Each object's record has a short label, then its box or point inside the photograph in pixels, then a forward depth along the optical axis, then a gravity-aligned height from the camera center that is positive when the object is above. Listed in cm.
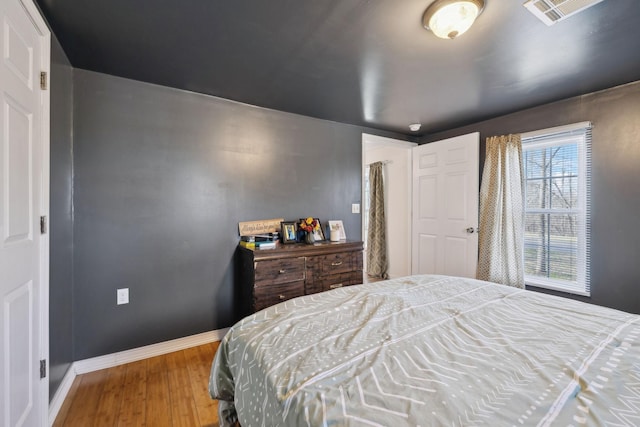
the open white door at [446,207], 314 +7
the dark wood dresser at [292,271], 235 -53
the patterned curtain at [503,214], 285 -2
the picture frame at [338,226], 316 -16
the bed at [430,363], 68 -47
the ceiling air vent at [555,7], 137 +103
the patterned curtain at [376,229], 457 -28
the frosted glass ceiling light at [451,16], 137 +100
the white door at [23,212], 110 +0
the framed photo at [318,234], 303 -23
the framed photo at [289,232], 285 -20
